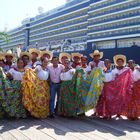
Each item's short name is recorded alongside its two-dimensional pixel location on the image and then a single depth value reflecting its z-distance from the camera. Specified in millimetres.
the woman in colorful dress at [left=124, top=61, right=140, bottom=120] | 3103
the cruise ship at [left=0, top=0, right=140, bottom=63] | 19862
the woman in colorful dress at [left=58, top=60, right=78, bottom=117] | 3159
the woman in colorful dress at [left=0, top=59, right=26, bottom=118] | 2989
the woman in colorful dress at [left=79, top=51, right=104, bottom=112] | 3106
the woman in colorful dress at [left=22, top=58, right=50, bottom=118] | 3007
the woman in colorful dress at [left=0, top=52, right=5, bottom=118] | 3013
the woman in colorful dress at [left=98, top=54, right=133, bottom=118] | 3069
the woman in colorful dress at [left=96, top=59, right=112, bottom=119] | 3138
